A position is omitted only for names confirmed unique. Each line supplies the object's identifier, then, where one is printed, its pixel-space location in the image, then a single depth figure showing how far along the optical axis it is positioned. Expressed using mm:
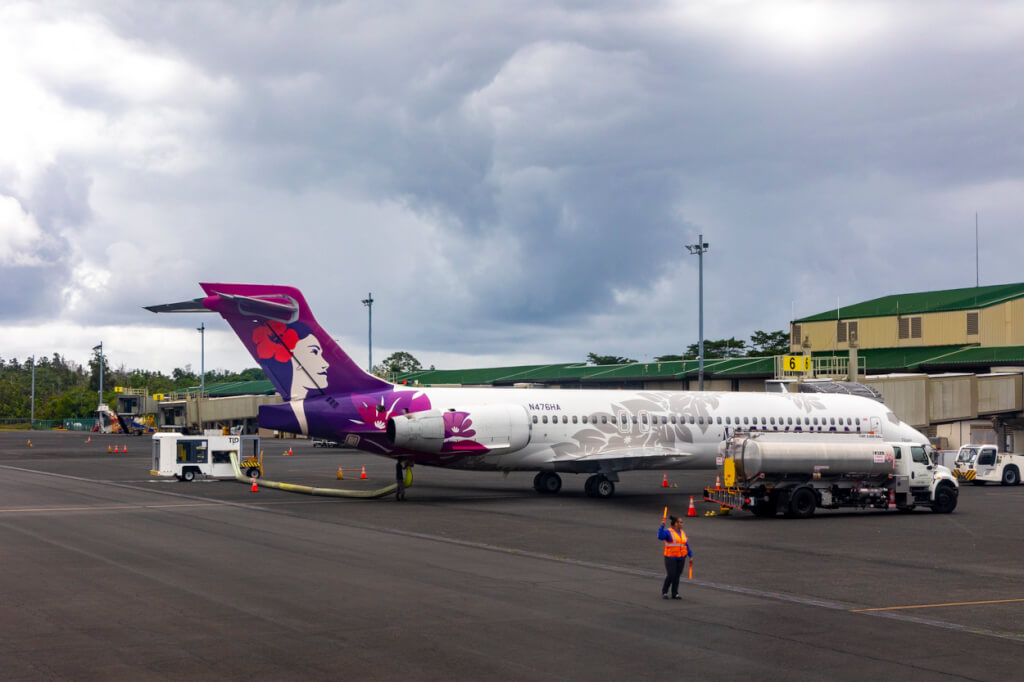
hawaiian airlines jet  37062
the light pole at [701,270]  59281
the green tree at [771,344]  116125
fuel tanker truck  32156
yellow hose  38562
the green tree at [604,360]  141125
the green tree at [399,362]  186125
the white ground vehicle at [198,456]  49219
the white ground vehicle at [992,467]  51906
